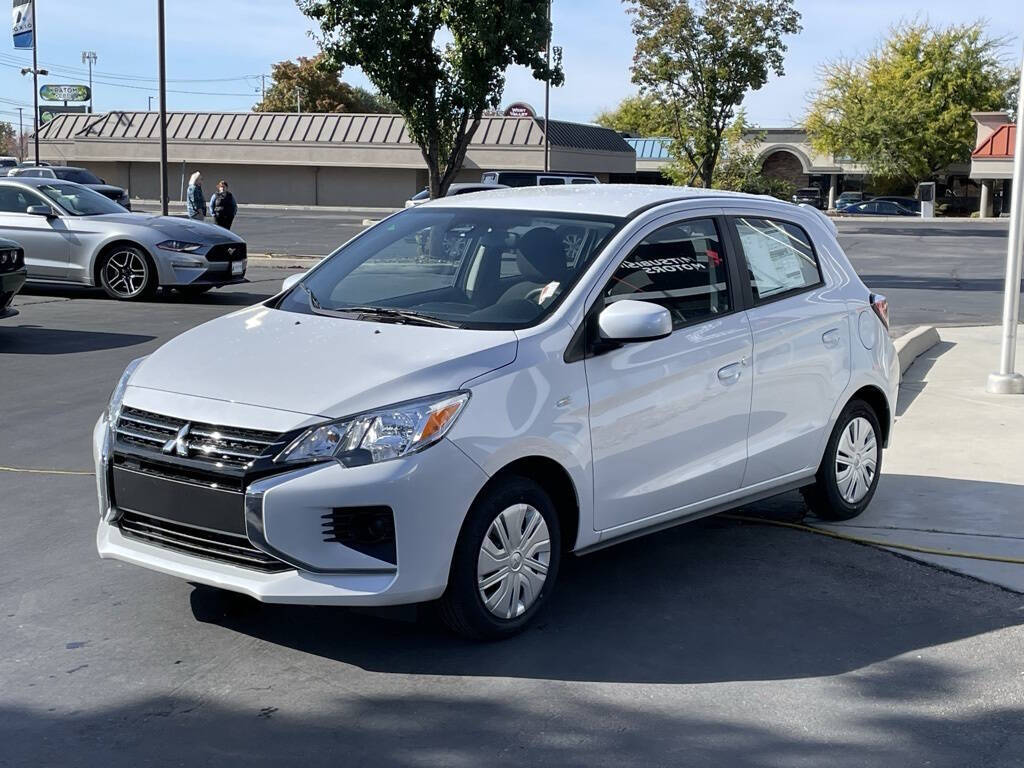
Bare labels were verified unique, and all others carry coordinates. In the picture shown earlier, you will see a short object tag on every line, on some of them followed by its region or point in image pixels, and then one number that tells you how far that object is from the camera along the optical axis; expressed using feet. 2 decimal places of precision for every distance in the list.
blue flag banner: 165.37
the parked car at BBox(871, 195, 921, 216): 194.40
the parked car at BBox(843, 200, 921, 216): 190.49
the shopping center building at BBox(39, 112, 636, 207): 211.82
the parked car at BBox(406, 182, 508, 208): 87.12
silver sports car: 53.52
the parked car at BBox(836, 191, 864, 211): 197.20
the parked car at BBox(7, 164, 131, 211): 133.49
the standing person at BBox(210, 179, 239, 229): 86.89
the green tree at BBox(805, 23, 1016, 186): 204.85
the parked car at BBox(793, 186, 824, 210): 200.44
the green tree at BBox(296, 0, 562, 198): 72.43
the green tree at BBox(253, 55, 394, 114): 302.04
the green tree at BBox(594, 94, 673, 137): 143.84
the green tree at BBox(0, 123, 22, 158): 478.22
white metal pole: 34.68
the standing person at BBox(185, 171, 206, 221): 88.79
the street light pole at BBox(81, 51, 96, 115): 402.11
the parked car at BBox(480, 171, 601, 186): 115.03
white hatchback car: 14.96
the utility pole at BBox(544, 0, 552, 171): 179.52
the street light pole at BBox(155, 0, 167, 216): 83.61
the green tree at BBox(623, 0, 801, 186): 134.21
